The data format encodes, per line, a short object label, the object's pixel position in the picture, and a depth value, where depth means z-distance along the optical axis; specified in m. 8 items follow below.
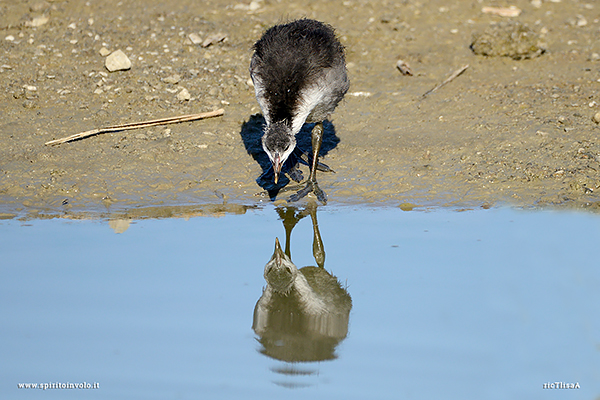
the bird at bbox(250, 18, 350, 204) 11.91
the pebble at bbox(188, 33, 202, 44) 19.05
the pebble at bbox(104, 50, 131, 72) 17.39
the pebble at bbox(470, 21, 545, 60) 18.20
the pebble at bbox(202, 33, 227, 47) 19.03
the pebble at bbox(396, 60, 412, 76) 17.91
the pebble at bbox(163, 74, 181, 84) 17.16
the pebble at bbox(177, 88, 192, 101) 16.56
